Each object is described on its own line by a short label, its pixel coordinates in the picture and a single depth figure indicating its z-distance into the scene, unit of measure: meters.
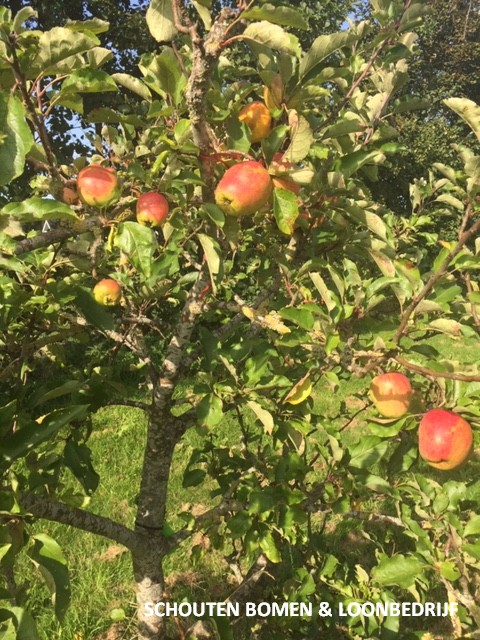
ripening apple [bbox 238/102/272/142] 1.33
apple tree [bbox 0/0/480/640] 1.07
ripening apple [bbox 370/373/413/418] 1.44
